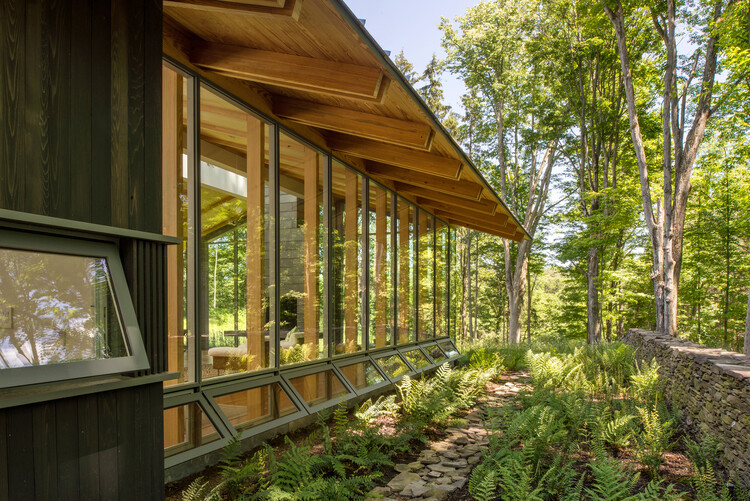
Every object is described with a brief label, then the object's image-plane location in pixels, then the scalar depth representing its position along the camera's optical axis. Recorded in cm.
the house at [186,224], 198
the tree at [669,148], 1144
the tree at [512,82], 1848
